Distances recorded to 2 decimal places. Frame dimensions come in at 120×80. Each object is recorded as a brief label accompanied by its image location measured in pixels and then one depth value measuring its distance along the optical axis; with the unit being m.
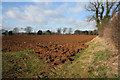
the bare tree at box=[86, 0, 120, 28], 12.49
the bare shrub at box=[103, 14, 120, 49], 5.17
